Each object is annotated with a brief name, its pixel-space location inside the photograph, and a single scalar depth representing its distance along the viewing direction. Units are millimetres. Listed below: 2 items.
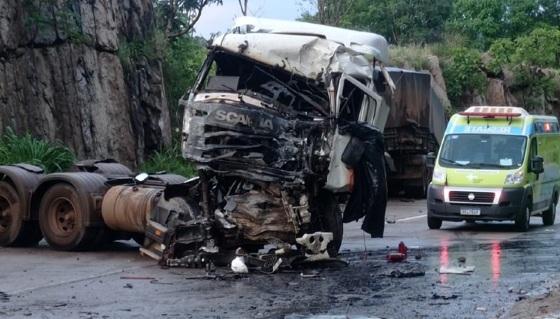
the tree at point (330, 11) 45906
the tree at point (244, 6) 38269
